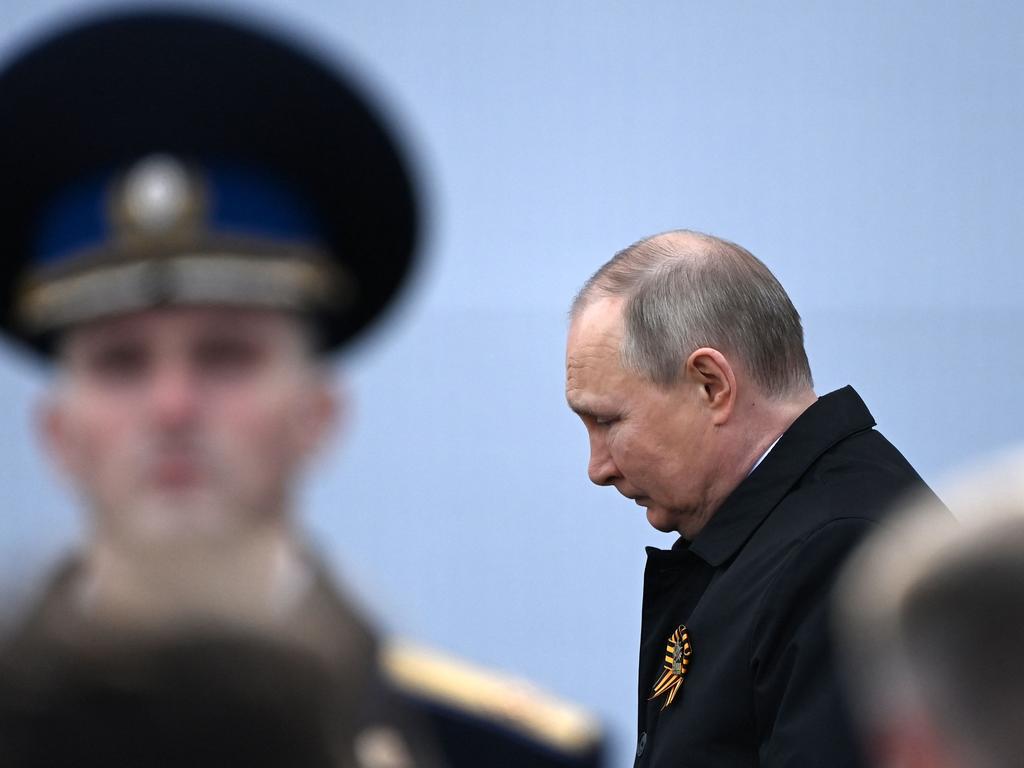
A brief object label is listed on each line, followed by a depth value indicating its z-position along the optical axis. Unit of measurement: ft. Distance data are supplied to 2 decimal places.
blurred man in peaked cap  21.04
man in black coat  26.60
